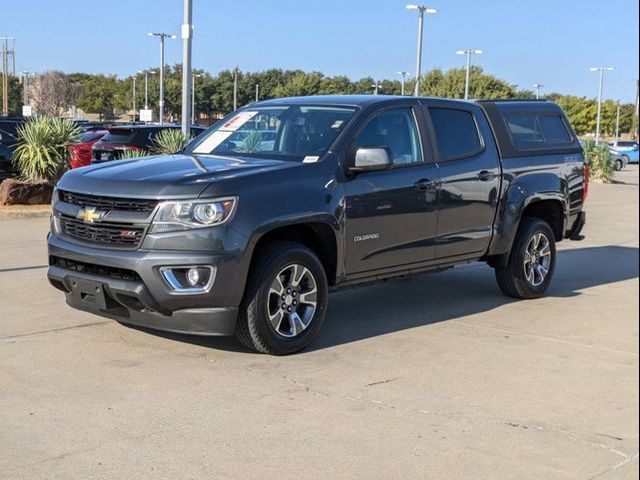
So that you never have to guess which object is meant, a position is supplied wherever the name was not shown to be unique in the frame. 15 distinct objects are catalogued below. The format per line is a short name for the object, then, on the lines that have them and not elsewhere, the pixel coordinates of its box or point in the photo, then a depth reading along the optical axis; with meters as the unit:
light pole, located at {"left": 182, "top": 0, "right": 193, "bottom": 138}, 16.14
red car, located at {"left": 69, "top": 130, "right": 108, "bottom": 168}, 16.89
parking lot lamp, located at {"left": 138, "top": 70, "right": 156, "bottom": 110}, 85.80
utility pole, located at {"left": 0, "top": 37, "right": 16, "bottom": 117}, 68.44
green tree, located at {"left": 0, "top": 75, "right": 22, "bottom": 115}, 91.50
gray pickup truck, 5.66
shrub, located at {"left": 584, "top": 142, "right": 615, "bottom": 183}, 32.69
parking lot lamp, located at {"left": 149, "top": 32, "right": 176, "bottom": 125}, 55.12
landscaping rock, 14.98
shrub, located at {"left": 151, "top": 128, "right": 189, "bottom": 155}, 16.53
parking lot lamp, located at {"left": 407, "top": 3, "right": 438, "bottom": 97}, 37.75
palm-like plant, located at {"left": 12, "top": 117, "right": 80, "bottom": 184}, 16.30
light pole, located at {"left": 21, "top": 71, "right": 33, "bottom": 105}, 82.44
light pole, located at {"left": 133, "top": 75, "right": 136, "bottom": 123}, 91.94
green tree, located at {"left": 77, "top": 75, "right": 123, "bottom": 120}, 100.00
